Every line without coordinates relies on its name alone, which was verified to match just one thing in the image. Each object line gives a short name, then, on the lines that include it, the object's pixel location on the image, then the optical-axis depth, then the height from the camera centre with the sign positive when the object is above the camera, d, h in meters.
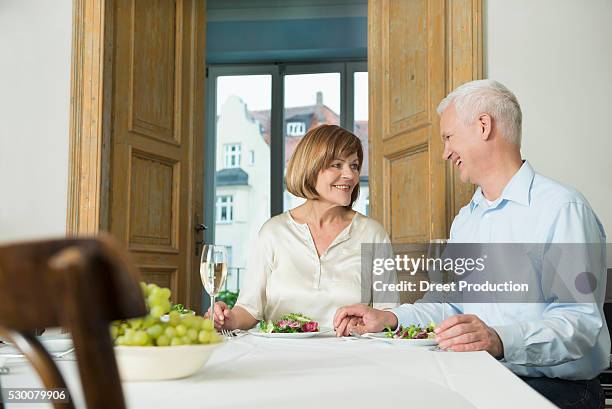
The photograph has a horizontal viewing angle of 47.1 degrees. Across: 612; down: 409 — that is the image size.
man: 1.55 +0.00
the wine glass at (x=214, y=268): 1.50 -0.07
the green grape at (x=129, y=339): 0.94 -0.14
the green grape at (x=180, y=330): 0.95 -0.13
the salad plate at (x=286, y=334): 1.60 -0.22
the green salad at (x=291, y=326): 1.65 -0.21
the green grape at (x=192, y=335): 0.96 -0.14
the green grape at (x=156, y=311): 0.92 -0.10
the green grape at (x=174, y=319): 0.97 -0.11
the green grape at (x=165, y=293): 0.93 -0.08
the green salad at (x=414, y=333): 1.52 -0.21
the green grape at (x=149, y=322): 0.95 -0.12
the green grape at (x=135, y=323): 0.97 -0.12
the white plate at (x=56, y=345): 1.24 -0.20
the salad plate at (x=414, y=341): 1.47 -0.22
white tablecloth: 0.83 -0.20
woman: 2.24 -0.01
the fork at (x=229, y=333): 1.69 -0.24
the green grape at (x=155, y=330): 0.95 -0.13
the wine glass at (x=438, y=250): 1.90 -0.04
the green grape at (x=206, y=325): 0.98 -0.12
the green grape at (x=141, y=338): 0.94 -0.14
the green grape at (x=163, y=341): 0.95 -0.14
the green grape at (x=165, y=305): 0.92 -0.09
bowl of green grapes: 0.92 -0.15
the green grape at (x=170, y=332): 0.95 -0.13
